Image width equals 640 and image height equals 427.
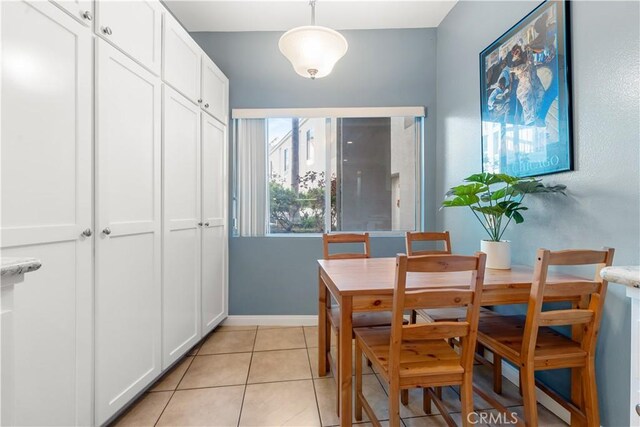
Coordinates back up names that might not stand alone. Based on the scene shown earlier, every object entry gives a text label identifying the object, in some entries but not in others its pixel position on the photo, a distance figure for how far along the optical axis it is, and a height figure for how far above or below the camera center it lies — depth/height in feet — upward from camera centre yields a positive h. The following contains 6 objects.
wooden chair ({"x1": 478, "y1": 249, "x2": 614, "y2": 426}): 4.14 -1.73
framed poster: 5.34 +2.46
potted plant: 5.63 +0.24
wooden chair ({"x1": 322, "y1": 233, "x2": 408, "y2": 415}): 5.84 -2.07
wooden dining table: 4.45 -1.14
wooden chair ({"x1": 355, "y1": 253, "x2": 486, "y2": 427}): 3.89 -1.57
